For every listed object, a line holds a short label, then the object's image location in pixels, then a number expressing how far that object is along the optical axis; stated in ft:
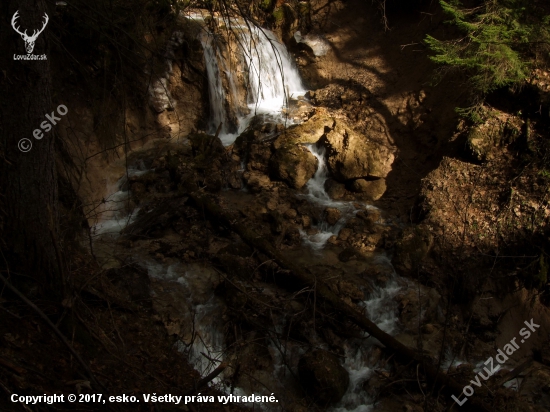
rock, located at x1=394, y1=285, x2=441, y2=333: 18.26
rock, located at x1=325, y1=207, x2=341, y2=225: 23.98
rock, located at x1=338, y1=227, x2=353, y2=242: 22.93
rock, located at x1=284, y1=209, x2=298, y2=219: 24.06
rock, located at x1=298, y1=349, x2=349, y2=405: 14.49
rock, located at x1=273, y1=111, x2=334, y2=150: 27.78
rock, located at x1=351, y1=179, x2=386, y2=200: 26.43
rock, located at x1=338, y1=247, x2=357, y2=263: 21.38
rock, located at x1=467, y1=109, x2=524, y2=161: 21.47
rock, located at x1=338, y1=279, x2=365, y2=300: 18.38
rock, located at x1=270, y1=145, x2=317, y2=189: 26.35
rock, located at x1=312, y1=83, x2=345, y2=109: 32.65
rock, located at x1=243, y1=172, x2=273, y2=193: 26.05
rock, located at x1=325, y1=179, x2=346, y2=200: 26.63
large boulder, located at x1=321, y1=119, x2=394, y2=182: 26.40
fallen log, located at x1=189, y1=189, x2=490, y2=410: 13.97
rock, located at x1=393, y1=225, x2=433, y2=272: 20.57
